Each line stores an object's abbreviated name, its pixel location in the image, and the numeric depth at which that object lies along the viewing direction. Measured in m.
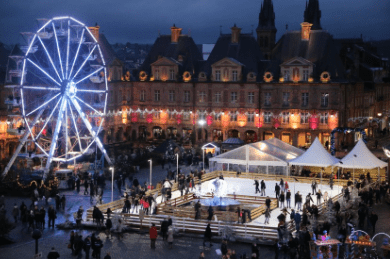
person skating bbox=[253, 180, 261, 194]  45.09
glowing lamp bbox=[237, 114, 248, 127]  71.31
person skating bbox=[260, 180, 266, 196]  44.09
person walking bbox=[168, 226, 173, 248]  32.28
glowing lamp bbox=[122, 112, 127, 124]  74.75
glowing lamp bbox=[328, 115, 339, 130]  67.06
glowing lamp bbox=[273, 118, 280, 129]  69.56
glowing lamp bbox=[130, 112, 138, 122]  75.38
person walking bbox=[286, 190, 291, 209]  40.06
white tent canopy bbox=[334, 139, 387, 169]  47.34
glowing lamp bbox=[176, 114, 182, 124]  73.88
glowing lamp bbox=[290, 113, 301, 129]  68.69
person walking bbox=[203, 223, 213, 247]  32.81
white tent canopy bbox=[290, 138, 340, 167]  48.00
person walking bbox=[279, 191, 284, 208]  40.00
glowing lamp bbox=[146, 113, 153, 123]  74.88
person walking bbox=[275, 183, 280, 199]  42.20
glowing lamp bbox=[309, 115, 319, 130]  67.69
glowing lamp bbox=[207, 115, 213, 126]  72.56
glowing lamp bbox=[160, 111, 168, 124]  74.44
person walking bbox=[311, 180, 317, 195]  44.01
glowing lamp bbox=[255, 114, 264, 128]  70.56
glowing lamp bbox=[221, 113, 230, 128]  71.94
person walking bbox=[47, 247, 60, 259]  26.91
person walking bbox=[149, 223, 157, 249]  32.00
